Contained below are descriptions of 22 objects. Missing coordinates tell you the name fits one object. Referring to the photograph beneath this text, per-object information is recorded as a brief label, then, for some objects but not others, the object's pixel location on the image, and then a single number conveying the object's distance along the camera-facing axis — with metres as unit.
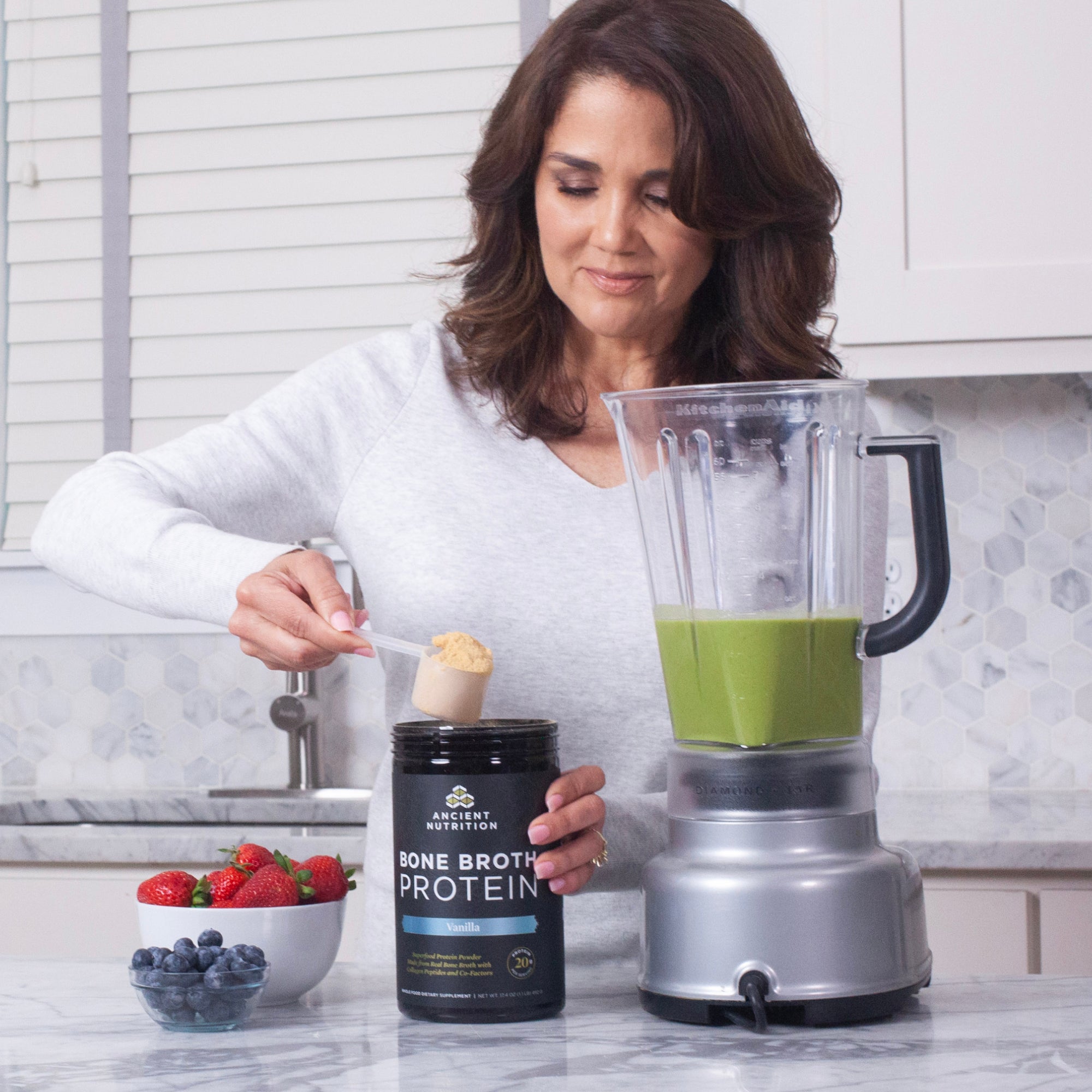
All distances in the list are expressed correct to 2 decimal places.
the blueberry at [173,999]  1.89
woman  2.26
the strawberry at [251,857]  1.98
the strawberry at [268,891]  1.94
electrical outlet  3.67
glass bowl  1.88
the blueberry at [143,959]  1.89
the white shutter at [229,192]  4.19
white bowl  1.94
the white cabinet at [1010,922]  2.81
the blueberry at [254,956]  1.89
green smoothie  1.92
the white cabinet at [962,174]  3.20
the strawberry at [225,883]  1.95
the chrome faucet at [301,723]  3.72
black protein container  1.87
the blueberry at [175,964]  1.88
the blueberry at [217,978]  1.88
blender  1.89
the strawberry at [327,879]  1.98
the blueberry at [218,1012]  1.89
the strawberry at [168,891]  1.94
